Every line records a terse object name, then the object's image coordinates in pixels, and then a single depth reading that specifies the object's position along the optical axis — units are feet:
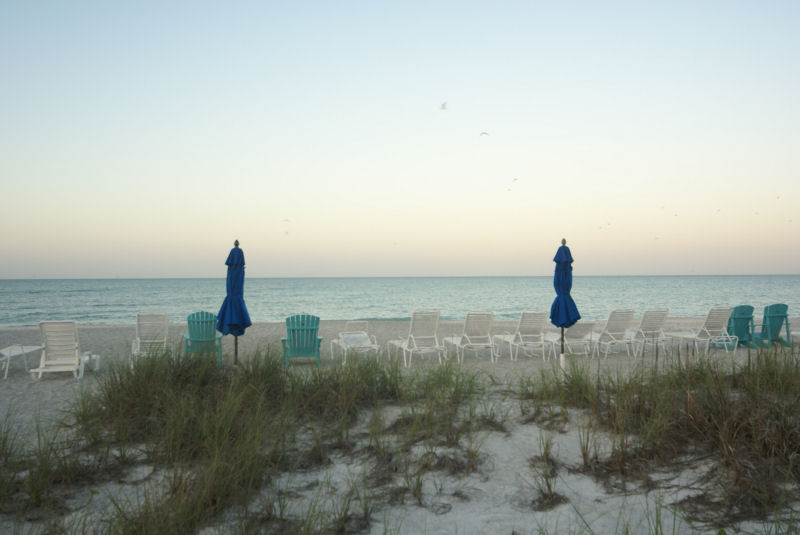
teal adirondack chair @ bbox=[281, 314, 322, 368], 27.40
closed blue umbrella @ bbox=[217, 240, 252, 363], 23.39
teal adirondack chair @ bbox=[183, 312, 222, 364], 26.27
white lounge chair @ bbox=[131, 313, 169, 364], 27.12
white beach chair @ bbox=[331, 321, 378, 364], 28.04
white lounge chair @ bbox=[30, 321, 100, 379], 24.40
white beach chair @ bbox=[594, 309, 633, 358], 30.48
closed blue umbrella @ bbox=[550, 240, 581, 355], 23.66
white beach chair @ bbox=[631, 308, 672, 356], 31.01
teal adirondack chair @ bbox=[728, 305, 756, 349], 32.37
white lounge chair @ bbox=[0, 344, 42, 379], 24.60
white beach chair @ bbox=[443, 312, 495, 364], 29.25
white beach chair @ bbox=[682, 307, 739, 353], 31.35
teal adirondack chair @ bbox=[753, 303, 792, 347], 31.17
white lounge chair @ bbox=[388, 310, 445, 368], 28.14
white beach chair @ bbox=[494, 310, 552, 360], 29.91
